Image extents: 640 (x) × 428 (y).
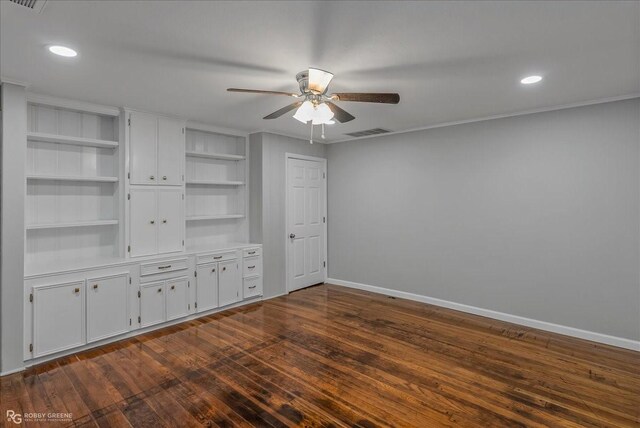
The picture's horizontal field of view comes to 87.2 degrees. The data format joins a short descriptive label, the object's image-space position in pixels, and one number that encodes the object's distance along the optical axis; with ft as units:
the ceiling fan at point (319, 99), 8.14
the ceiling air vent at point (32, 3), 5.85
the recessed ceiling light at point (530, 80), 9.54
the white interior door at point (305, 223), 18.11
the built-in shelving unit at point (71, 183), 11.33
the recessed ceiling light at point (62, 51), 7.65
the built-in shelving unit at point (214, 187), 15.64
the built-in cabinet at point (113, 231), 10.75
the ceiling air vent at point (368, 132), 16.54
